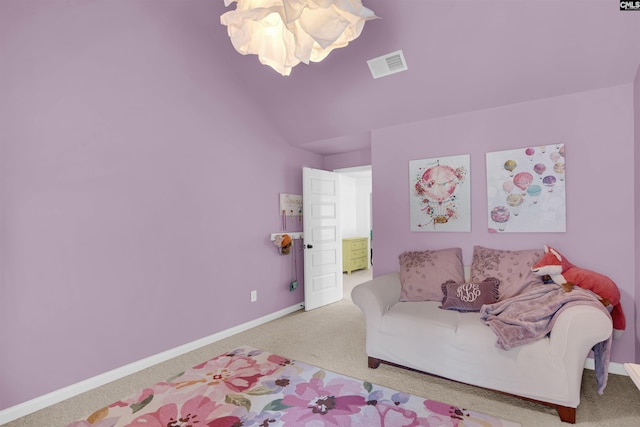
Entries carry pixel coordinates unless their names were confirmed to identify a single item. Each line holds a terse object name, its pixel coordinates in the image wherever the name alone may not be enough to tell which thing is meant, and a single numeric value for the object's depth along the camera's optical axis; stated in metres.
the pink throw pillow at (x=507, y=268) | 2.57
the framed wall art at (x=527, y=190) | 2.73
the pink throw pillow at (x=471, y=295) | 2.55
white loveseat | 1.91
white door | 4.32
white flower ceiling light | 1.32
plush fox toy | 2.23
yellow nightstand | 6.93
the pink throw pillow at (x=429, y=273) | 2.87
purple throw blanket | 2.00
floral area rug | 2.00
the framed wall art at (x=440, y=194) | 3.16
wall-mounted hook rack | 4.35
